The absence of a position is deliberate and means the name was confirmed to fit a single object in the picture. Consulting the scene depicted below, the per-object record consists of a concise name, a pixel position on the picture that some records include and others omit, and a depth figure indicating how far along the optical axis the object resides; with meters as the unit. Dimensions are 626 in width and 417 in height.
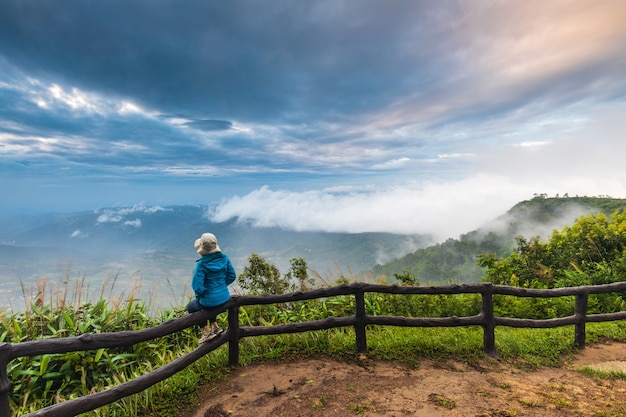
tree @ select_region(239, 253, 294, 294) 8.77
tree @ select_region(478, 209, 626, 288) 9.71
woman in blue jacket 4.67
